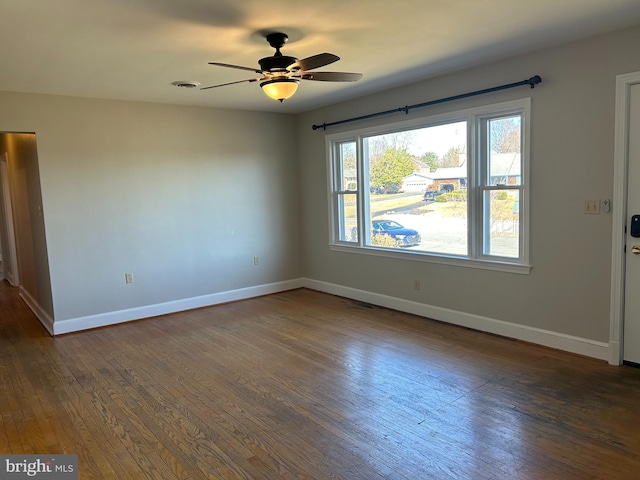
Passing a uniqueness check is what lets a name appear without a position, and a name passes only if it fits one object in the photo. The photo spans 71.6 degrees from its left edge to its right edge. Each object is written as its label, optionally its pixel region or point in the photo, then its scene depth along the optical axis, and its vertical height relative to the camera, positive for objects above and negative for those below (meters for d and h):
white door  3.21 -0.44
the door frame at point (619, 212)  3.24 -0.19
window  4.03 +0.06
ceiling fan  2.94 +0.85
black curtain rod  3.69 +0.92
